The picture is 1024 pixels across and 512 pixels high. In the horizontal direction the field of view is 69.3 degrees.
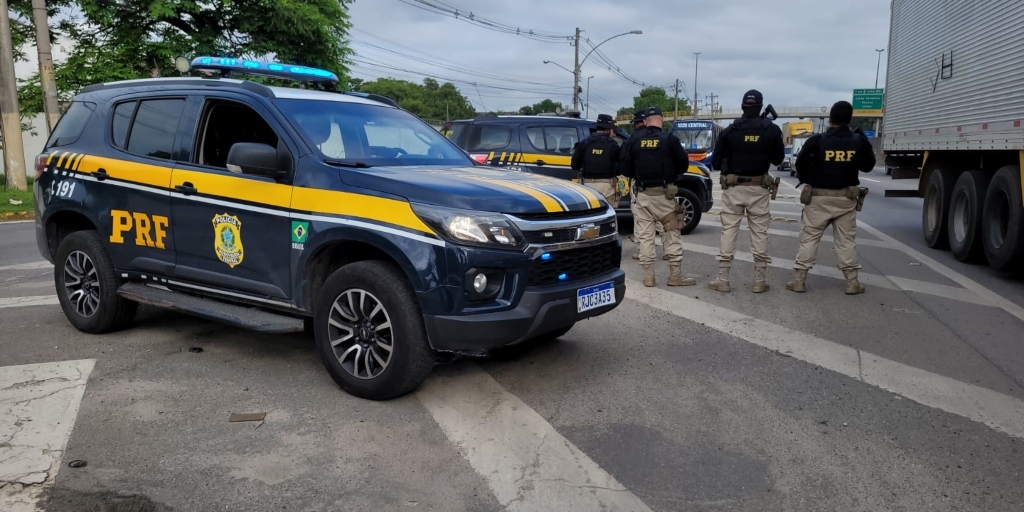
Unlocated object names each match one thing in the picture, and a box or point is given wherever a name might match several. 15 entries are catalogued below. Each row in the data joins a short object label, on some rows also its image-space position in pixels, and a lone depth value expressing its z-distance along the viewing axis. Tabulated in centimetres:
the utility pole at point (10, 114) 1694
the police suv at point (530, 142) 1111
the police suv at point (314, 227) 398
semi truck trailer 808
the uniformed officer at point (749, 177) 737
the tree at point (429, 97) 10122
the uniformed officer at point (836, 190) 721
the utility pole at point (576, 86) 4750
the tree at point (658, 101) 12706
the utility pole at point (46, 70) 1620
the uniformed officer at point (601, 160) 977
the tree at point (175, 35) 2311
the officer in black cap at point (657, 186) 768
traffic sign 4956
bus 2612
